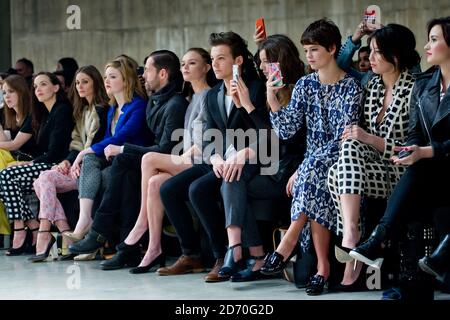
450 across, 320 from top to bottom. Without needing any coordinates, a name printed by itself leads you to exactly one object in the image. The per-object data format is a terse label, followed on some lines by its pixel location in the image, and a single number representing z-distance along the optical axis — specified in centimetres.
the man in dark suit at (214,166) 1253
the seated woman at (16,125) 1628
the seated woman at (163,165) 1323
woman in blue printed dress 1113
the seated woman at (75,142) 1505
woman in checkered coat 1072
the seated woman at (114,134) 1456
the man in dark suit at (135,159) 1385
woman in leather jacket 1020
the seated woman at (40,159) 1562
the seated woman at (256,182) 1208
